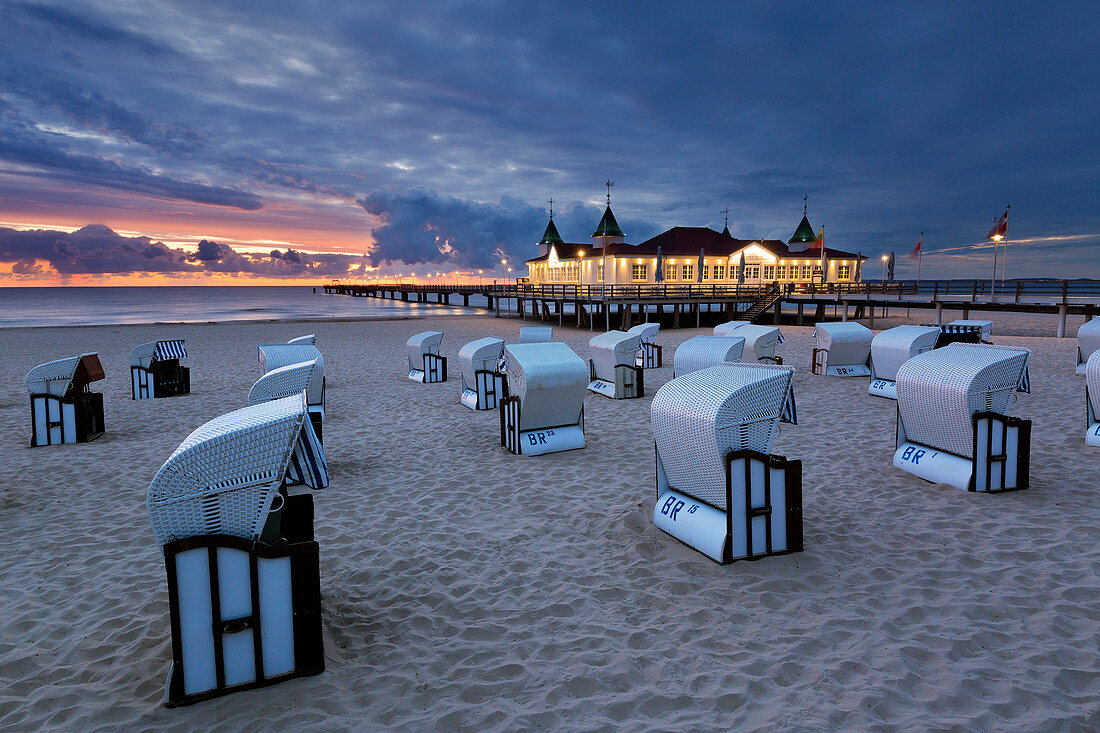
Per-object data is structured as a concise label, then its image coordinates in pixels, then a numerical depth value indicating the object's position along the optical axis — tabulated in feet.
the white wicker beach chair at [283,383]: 23.76
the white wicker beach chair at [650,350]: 59.82
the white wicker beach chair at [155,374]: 46.88
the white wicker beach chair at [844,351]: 52.54
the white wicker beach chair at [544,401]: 29.35
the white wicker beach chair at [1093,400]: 28.38
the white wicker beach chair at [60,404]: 32.27
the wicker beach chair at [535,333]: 52.75
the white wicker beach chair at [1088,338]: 45.26
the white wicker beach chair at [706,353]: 37.91
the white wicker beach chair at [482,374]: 41.73
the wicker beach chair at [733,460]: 17.30
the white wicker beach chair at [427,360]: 53.36
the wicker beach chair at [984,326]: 55.73
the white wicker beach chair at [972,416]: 22.86
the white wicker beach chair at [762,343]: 49.03
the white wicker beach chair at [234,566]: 11.71
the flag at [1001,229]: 92.27
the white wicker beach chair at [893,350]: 42.11
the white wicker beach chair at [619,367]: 44.65
